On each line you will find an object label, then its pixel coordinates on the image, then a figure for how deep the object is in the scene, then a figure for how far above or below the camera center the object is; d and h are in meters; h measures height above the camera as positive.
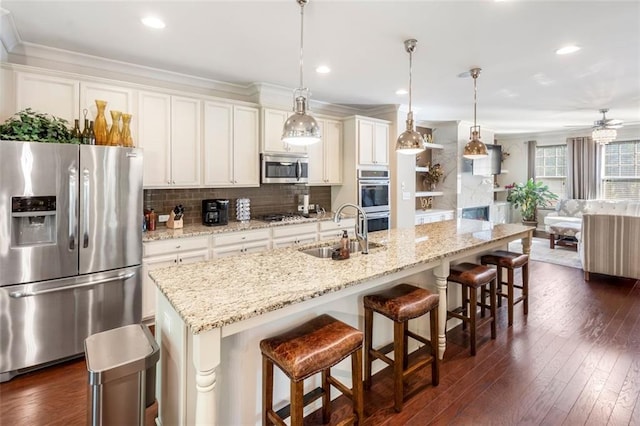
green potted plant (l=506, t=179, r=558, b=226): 8.28 +0.23
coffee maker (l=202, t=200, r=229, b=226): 3.84 -0.05
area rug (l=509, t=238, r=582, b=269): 5.91 -0.91
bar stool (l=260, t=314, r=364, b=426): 1.58 -0.74
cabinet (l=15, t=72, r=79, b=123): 2.82 +0.99
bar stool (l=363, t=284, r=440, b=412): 2.12 -0.74
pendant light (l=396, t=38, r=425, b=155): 2.94 +0.60
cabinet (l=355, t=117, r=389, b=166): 5.04 +1.03
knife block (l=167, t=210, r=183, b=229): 3.62 -0.15
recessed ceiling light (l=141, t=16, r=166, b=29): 2.54 +1.44
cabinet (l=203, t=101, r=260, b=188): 3.87 +0.75
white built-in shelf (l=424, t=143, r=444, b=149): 6.64 +1.24
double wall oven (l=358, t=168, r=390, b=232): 5.05 +0.18
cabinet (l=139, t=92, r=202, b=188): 3.45 +0.74
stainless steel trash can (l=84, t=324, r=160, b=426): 1.59 -0.80
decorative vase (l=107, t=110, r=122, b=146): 3.04 +0.70
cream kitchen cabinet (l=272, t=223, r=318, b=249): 4.10 -0.33
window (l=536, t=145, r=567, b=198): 8.34 +1.02
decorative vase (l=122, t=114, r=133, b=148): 3.12 +0.73
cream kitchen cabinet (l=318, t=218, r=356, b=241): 4.55 -0.29
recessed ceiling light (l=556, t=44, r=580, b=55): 3.05 +1.46
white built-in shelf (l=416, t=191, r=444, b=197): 6.46 +0.28
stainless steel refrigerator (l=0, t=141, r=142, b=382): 2.44 -0.30
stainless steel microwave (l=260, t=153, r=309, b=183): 4.28 +0.53
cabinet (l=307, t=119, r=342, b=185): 4.85 +0.76
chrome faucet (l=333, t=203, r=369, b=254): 2.43 -0.22
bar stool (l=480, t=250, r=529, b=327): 3.36 -0.58
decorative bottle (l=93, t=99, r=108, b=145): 3.00 +0.74
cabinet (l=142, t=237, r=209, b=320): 3.18 -0.47
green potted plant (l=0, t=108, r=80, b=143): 2.46 +0.61
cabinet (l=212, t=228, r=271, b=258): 3.63 -0.39
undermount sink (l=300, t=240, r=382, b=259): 2.59 -0.34
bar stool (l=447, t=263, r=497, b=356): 2.81 -0.72
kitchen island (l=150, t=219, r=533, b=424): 1.42 -0.47
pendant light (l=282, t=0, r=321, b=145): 2.24 +0.54
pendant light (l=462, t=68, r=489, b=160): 3.69 +0.67
